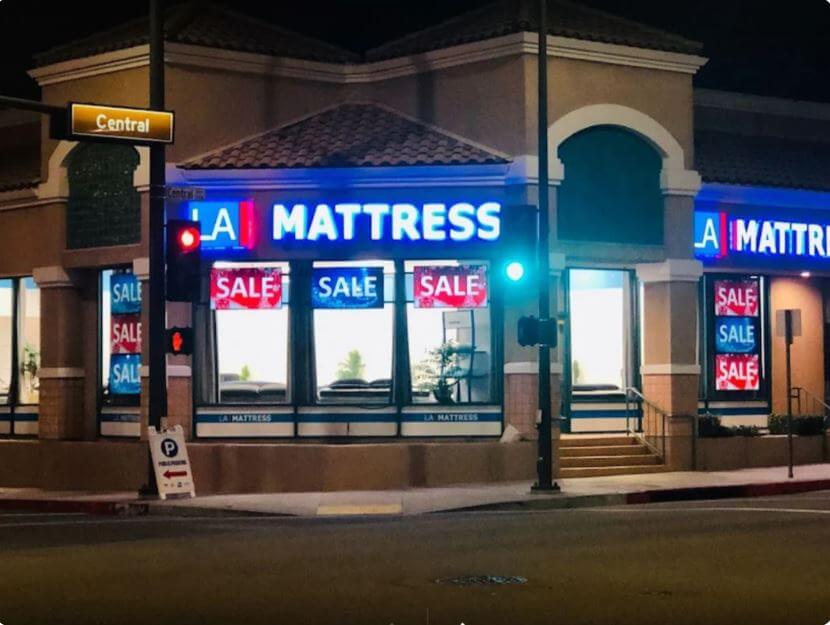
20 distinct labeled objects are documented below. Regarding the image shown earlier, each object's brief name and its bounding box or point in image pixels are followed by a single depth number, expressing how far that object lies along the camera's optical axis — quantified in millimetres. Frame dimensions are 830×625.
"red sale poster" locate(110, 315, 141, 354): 27312
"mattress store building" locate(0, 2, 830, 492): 25391
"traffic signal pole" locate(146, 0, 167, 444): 22797
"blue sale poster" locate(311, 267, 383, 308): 25766
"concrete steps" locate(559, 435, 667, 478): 25938
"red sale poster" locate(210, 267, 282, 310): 25938
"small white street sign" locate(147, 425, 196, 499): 22859
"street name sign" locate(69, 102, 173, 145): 21594
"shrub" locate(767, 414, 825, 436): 28953
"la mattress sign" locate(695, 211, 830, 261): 28781
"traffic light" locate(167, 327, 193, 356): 22453
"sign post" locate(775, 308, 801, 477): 24766
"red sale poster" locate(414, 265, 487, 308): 25609
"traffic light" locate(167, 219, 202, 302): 22594
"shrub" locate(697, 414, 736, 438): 27438
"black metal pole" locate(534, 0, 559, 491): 22906
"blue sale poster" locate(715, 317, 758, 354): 30172
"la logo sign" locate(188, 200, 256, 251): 25500
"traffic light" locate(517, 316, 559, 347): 22812
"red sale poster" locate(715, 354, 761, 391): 30094
